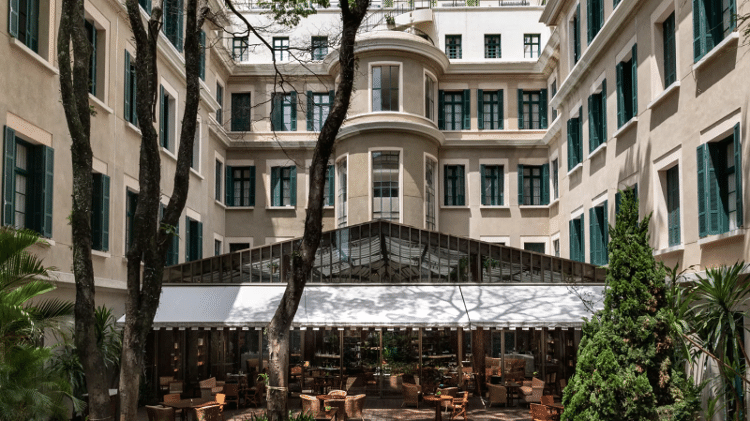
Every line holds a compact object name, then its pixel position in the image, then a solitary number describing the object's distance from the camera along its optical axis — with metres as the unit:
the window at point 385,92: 22.86
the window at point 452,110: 25.05
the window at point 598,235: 17.16
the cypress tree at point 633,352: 10.00
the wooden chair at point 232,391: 15.72
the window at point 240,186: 24.84
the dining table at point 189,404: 13.37
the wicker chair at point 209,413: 12.58
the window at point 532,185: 24.47
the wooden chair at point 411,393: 15.47
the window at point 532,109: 24.91
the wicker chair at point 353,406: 13.68
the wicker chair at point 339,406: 13.40
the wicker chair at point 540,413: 12.41
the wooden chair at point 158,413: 12.30
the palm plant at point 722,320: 9.57
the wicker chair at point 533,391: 15.62
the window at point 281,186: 24.92
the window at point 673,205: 13.48
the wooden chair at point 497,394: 15.47
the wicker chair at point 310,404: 13.39
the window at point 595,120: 17.89
